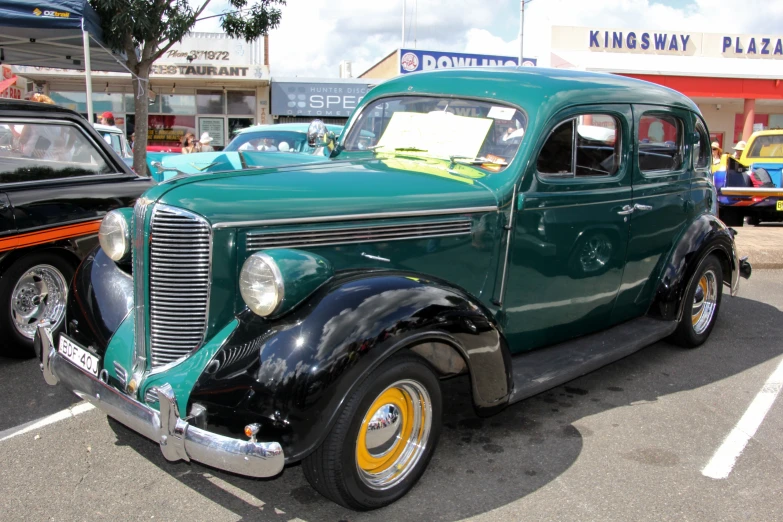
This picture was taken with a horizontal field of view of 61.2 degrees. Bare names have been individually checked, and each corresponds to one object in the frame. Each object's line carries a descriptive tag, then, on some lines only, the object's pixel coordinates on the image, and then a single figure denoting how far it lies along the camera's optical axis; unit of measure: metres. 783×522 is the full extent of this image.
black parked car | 4.38
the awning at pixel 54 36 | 8.09
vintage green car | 2.50
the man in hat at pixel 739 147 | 14.44
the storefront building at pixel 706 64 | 21.55
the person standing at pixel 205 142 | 10.84
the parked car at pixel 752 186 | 11.28
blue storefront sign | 22.14
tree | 9.62
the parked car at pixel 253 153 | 6.75
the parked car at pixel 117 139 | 10.45
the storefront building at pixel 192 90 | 19.22
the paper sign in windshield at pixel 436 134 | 3.71
